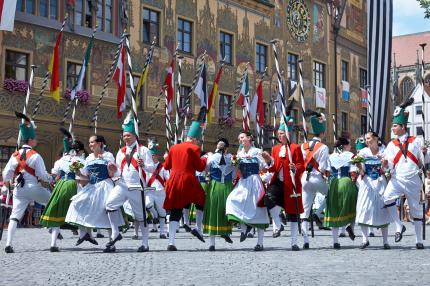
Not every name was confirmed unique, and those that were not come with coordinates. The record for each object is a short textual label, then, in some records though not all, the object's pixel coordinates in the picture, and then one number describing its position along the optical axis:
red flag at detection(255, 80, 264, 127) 29.17
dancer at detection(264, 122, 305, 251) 11.78
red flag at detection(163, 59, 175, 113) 25.15
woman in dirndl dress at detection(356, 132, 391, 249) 11.70
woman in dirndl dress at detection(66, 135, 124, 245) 11.45
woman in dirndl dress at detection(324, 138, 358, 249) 12.09
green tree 25.27
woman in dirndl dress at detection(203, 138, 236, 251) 11.78
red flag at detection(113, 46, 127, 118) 24.23
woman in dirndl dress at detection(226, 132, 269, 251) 11.63
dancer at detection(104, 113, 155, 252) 11.35
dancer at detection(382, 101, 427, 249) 11.67
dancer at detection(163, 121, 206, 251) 11.66
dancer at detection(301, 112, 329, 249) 12.23
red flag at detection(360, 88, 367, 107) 44.09
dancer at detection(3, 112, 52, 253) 11.85
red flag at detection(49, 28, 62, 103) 23.17
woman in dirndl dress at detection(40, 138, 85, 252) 12.03
